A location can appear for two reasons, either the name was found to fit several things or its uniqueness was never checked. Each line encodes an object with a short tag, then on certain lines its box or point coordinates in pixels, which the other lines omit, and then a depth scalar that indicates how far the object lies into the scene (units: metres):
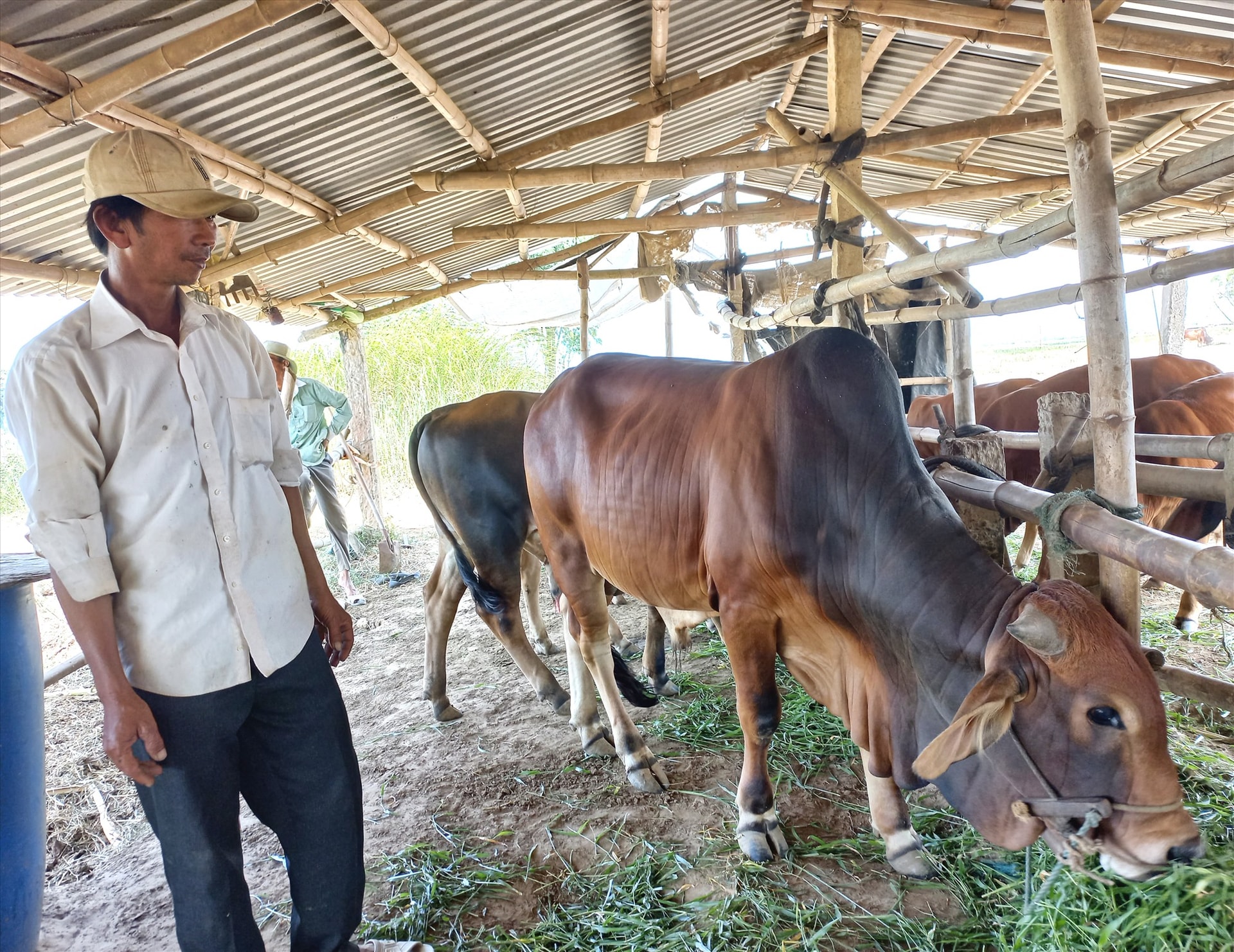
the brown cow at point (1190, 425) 3.48
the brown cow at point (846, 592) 1.51
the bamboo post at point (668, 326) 10.22
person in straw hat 6.64
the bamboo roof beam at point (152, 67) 2.68
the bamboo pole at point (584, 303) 8.23
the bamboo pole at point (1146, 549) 1.23
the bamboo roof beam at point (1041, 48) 4.06
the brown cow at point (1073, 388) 4.20
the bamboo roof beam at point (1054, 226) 1.52
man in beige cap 1.52
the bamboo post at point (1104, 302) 1.70
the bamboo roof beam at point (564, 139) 4.76
